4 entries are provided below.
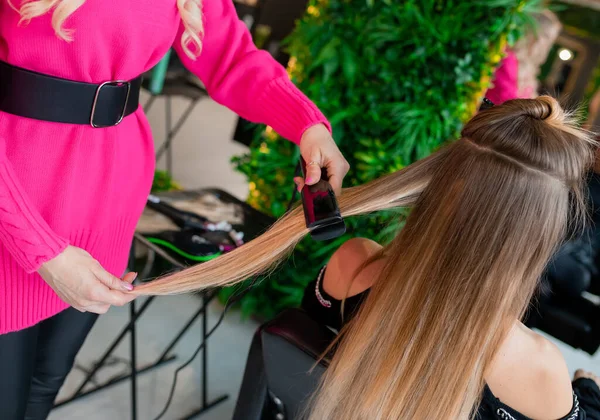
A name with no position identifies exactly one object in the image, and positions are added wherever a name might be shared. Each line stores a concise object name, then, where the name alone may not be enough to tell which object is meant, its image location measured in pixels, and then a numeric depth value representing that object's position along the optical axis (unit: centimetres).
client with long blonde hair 82
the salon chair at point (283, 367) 88
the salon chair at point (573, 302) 203
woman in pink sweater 81
